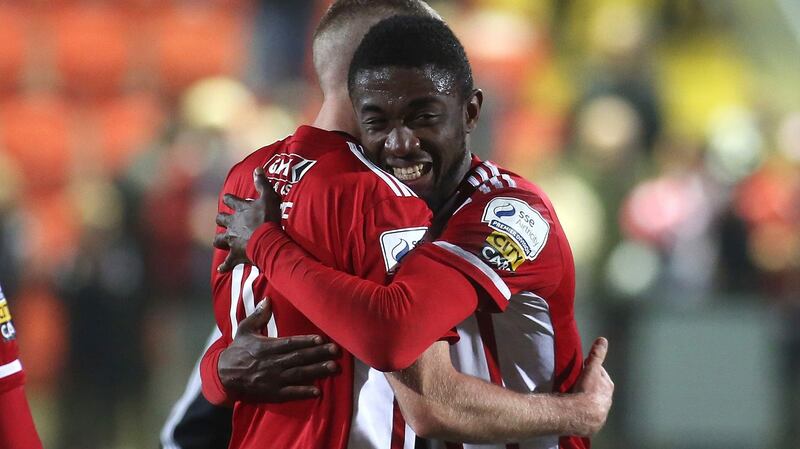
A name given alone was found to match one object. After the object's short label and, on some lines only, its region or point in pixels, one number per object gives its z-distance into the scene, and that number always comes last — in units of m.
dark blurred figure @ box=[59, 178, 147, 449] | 20.75
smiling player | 12.32
